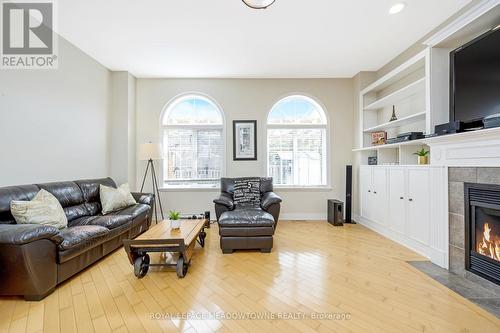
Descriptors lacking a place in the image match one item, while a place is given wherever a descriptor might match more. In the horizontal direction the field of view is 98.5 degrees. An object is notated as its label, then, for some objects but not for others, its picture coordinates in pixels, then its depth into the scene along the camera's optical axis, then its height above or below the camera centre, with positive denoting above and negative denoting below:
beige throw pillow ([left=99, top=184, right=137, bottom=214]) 3.24 -0.48
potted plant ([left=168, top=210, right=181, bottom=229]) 2.65 -0.66
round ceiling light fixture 2.09 +1.62
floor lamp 4.01 +0.29
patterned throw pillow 3.84 -0.45
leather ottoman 2.82 -0.86
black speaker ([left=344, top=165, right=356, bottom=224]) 4.29 -0.54
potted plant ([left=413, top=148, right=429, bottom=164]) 2.82 +0.13
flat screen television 1.99 +0.89
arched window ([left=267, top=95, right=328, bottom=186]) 4.67 +0.46
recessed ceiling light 2.45 +1.86
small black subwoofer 4.09 -0.87
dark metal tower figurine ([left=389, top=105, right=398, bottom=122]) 3.60 +0.90
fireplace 1.99 -0.62
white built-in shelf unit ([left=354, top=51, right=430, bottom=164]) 3.10 +1.03
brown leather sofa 1.78 -0.71
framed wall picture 4.56 +0.60
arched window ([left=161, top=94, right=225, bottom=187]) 4.63 +0.44
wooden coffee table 2.19 -0.82
